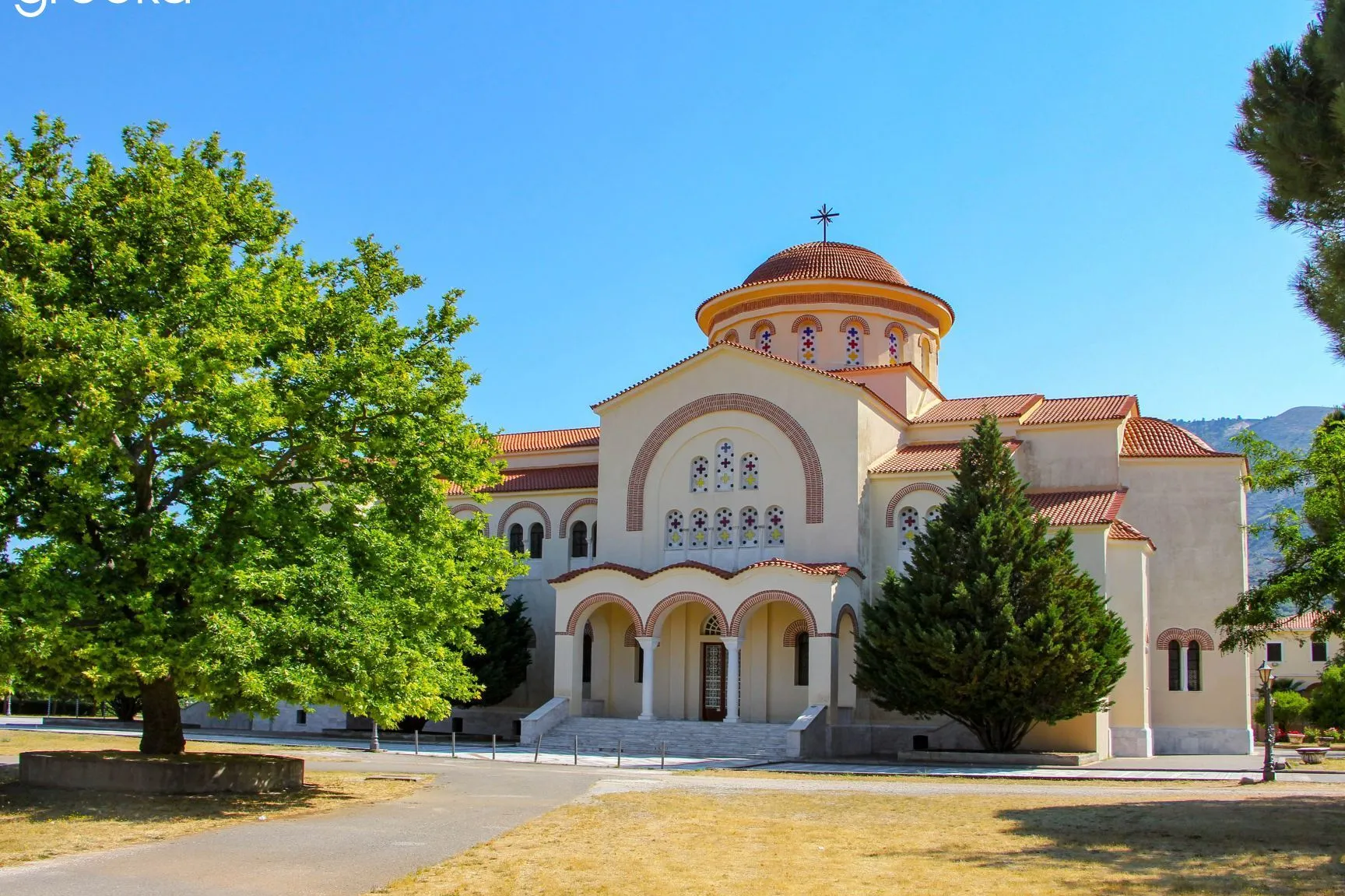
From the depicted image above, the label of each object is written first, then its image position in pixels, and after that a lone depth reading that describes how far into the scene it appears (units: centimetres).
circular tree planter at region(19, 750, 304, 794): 1697
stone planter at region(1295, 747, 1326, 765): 2811
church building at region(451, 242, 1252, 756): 3161
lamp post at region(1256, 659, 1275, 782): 2234
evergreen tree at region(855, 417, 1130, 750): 2745
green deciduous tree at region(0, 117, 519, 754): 1552
